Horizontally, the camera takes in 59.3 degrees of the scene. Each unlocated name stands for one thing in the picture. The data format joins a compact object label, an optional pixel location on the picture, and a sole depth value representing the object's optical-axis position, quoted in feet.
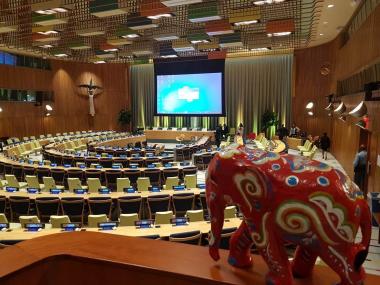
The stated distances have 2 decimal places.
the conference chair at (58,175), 38.90
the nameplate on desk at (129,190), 30.07
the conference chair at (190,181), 34.60
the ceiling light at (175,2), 32.40
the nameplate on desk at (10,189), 30.73
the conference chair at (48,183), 34.80
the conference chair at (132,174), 38.81
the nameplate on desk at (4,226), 21.47
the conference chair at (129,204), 27.73
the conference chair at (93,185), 33.38
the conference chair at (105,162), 46.23
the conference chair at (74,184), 33.76
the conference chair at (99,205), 27.53
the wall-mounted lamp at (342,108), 47.06
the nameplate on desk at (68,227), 20.45
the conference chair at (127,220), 23.41
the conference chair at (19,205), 28.09
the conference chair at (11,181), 35.88
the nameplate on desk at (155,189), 30.45
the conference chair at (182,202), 28.66
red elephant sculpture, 5.75
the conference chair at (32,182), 35.63
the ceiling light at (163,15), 36.49
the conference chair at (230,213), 23.61
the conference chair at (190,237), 18.17
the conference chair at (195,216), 23.86
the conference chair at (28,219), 23.44
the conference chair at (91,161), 46.14
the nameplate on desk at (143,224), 20.76
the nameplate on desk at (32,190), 30.37
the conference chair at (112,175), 38.60
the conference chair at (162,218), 23.47
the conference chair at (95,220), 23.12
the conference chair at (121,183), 34.17
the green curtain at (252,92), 84.64
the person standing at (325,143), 59.88
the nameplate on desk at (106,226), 20.46
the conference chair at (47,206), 27.78
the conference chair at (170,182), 34.39
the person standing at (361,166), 34.83
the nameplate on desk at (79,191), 29.94
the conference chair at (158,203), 28.19
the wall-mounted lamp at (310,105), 69.34
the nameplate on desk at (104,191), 29.70
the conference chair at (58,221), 22.90
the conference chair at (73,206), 27.73
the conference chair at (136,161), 46.32
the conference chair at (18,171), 41.40
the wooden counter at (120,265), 6.73
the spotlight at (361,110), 31.89
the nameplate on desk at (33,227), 20.56
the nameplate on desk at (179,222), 21.20
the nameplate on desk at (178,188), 31.06
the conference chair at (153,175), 38.90
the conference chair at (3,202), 28.48
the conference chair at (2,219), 23.81
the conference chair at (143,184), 33.71
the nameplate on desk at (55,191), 30.08
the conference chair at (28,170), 40.34
